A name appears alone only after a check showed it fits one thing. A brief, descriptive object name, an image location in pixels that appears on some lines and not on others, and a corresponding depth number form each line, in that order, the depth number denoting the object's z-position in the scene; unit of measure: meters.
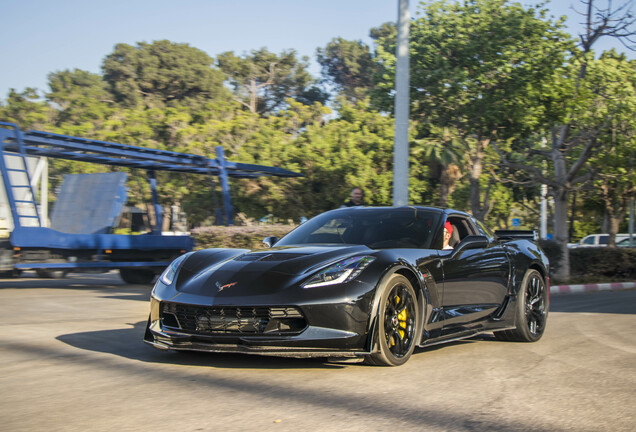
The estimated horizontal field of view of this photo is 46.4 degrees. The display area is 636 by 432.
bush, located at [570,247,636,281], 19.47
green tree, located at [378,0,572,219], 18.44
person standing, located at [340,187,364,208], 10.95
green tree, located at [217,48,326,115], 62.66
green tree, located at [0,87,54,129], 45.56
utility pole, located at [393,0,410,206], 12.63
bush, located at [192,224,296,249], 17.30
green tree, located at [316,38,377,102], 75.88
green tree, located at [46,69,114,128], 43.66
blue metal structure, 14.68
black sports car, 5.12
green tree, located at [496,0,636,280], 18.30
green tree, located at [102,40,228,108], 61.44
